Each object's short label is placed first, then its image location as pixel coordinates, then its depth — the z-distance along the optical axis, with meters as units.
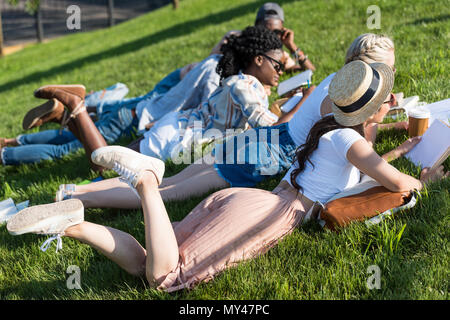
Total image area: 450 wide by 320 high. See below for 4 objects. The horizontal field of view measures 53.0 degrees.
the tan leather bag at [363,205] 2.58
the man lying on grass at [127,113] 4.50
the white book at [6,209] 3.80
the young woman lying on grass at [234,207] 2.42
